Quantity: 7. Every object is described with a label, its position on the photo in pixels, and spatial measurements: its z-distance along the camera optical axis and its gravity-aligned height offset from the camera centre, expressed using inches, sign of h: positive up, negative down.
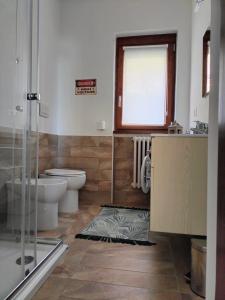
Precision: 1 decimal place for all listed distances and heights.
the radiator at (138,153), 114.3 -1.8
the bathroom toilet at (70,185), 99.5 -15.3
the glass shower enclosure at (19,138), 60.7 +2.4
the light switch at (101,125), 120.2 +11.4
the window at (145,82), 120.3 +33.2
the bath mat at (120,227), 75.4 -27.4
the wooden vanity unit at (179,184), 58.5 -8.3
